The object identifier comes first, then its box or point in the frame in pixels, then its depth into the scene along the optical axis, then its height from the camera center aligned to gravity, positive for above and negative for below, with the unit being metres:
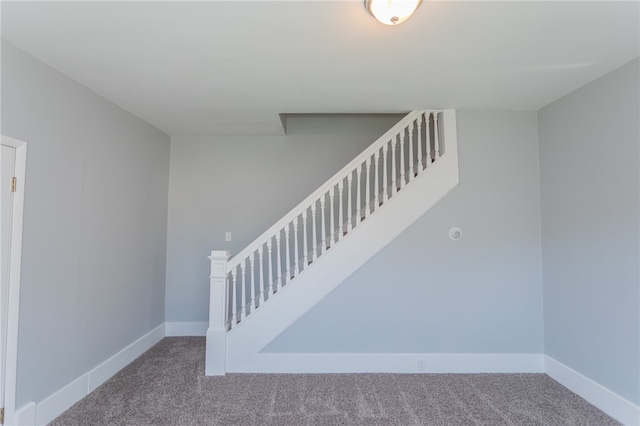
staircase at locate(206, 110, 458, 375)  2.99 -0.27
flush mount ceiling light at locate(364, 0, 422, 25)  1.54 +1.06
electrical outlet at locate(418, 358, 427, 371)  3.00 -1.26
